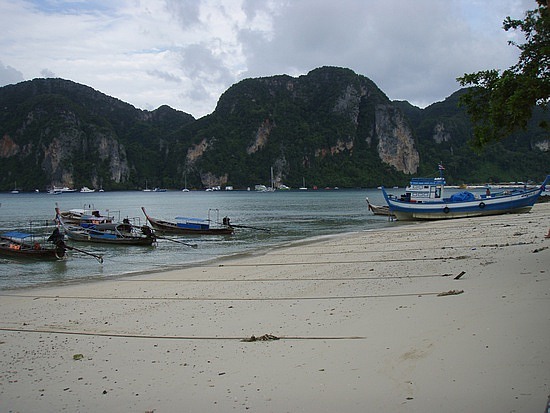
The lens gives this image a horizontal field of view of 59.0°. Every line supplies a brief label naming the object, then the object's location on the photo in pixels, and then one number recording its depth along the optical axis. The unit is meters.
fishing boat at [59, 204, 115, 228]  31.73
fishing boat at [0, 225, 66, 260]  20.78
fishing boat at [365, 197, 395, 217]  43.59
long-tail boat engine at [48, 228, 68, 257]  20.70
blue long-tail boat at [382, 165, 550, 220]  33.28
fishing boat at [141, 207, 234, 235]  31.12
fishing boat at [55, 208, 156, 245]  26.33
